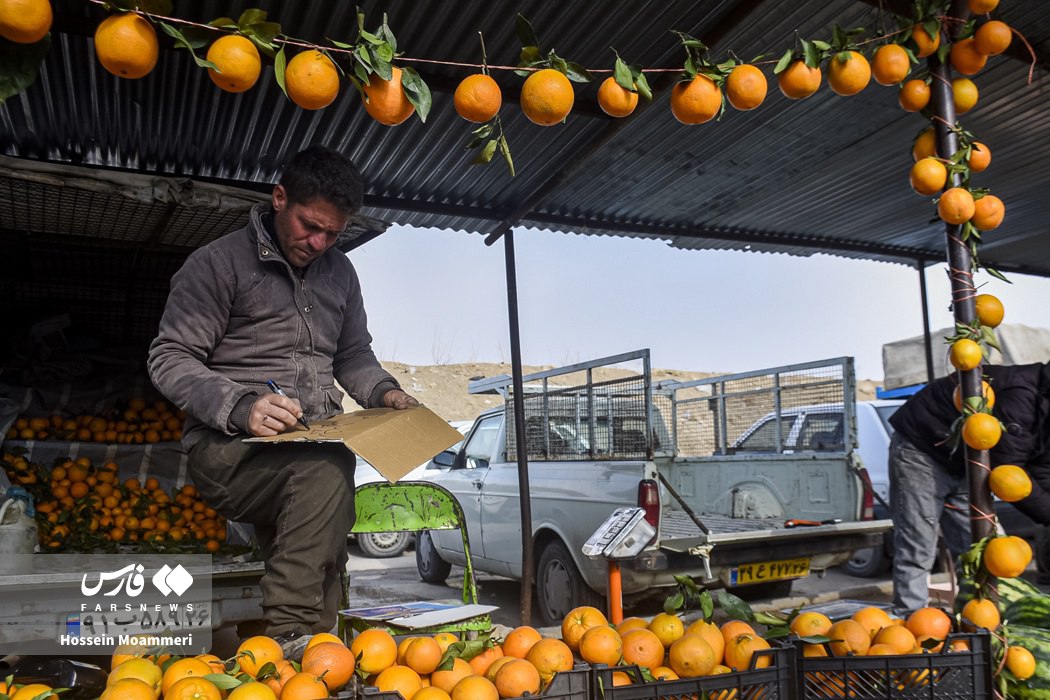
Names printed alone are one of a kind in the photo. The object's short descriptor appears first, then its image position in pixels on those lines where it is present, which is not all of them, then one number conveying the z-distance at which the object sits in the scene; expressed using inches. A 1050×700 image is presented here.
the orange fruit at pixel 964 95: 115.3
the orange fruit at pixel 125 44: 64.1
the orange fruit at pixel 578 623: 82.7
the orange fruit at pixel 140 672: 66.0
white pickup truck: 231.9
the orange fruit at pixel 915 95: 110.5
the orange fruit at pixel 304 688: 62.8
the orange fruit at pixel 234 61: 68.6
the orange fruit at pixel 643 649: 77.4
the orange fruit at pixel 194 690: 59.9
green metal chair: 146.4
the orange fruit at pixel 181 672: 65.4
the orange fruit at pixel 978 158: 109.5
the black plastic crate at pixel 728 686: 65.5
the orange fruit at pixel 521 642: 80.0
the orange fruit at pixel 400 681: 68.2
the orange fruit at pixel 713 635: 80.0
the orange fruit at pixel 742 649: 78.0
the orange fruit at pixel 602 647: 75.0
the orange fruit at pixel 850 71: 96.7
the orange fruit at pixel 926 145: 113.4
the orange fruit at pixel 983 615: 89.0
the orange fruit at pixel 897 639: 80.4
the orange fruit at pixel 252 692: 61.4
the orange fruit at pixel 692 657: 74.7
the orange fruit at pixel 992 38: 106.4
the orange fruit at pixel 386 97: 76.5
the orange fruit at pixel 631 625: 84.9
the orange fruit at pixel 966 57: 111.0
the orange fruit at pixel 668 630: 83.3
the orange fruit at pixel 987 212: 107.7
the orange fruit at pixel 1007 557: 94.0
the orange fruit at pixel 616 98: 85.0
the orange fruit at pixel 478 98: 80.4
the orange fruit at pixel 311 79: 72.8
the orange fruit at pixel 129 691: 59.9
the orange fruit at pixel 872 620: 87.4
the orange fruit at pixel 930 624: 85.0
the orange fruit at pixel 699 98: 87.9
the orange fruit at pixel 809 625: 81.7
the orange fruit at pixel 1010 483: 99.6
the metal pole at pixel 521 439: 242.5
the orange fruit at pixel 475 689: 66.2
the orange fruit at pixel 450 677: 71.2
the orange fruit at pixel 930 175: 105.7
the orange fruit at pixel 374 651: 74.4
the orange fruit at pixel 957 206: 103.9
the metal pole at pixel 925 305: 342.3
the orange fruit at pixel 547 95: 78.8
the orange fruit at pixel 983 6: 104.8
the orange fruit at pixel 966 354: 102.4
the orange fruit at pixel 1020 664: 82.4
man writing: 96.9
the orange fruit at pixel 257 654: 70.5
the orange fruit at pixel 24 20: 57.5
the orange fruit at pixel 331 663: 70.2
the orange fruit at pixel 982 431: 99.7
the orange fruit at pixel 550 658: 74.2
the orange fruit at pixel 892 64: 102.7
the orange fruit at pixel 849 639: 81.6
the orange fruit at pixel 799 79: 92.2
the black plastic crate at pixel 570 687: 64.4
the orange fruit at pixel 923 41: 107.9
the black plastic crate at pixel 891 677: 71.5
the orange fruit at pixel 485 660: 76.8
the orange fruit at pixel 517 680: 68.0
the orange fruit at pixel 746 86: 89.4
